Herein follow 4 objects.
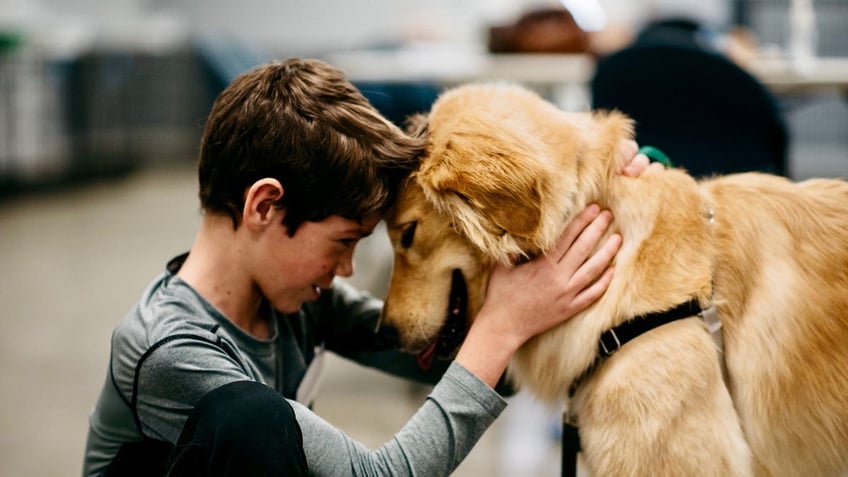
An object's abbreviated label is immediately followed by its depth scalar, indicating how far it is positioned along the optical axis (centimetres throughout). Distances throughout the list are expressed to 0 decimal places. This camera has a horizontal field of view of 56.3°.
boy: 129
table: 346
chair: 239
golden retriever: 134
